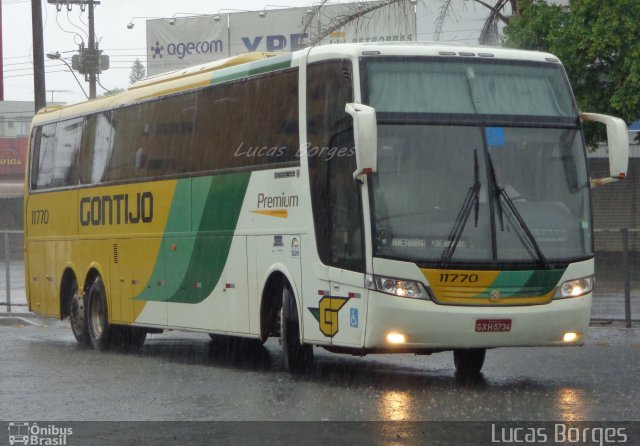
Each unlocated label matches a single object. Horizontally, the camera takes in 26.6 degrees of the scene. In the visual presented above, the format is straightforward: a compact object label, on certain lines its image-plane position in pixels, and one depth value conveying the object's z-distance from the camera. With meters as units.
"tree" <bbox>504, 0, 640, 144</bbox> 26.61
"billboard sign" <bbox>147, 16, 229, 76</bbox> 63.00
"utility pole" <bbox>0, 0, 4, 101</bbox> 68.94
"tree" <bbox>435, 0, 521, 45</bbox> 25.89
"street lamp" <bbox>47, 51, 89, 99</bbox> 48.19
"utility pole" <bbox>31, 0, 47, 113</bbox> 28.56
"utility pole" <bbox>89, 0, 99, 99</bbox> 51.91
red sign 72.81
